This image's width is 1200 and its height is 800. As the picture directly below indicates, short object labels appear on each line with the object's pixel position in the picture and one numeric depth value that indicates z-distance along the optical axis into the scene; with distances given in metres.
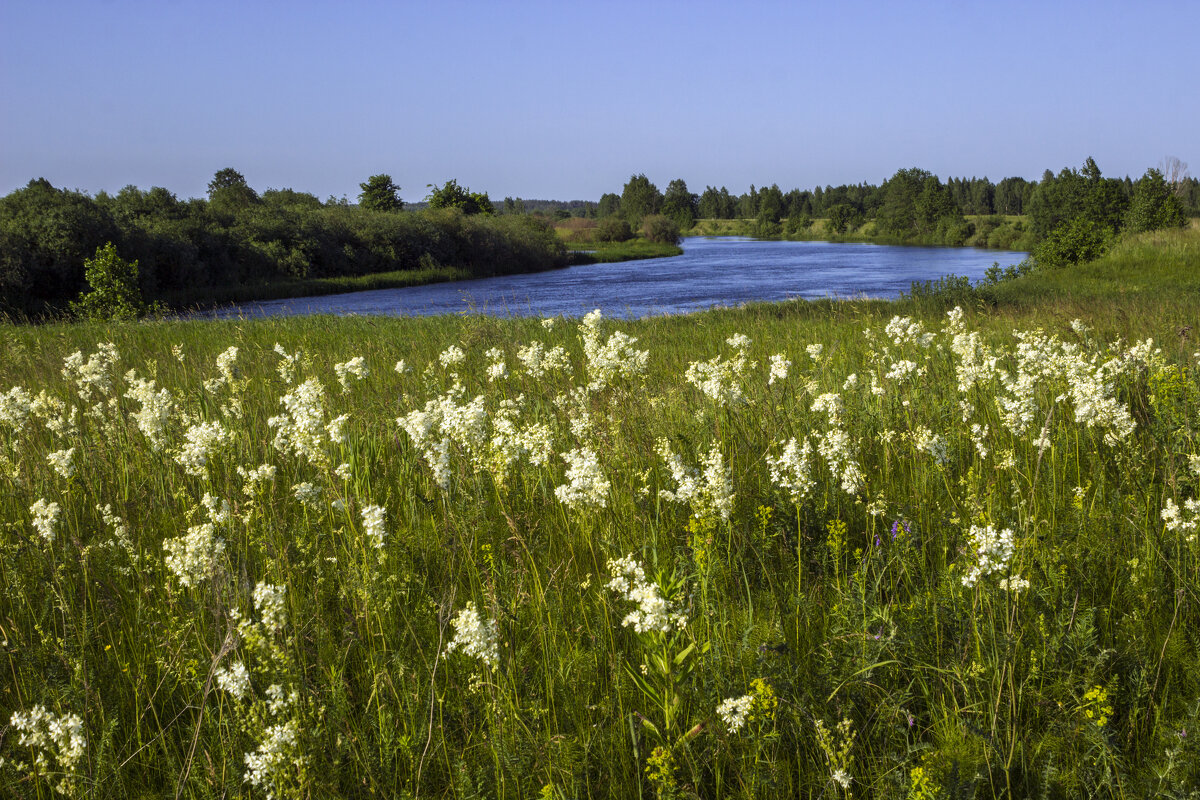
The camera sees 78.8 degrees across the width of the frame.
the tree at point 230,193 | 51.72
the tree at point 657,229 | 89.31
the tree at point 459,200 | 72.75
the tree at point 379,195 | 68.38
